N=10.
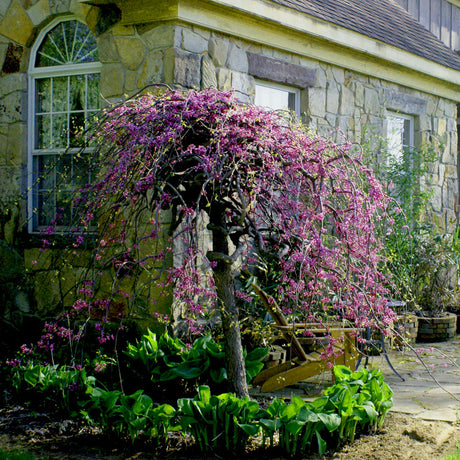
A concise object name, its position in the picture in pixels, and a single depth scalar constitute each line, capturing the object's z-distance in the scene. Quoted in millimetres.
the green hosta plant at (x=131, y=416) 4141
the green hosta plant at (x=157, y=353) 5176
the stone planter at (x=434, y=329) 8117
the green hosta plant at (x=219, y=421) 4012
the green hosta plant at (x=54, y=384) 4758
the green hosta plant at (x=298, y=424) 3926
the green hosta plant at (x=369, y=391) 4277
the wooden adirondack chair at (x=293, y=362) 5273
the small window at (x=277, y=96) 7387
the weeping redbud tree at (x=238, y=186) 4160
